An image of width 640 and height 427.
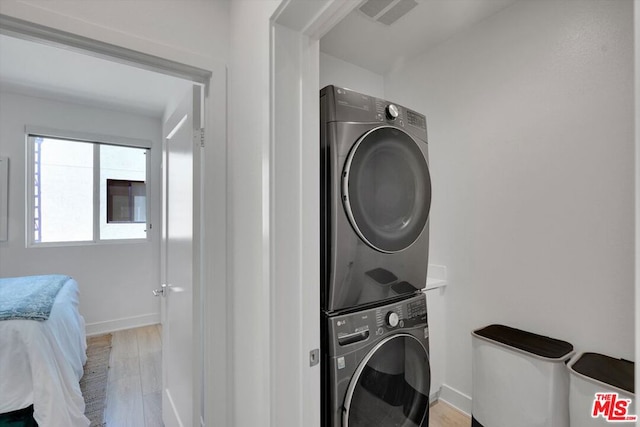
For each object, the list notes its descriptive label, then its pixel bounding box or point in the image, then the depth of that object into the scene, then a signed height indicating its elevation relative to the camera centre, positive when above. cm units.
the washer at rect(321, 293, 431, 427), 112 -65
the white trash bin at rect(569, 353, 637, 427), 119 -73
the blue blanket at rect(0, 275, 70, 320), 184 -56
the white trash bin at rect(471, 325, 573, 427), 145 -87
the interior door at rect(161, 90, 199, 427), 140 -28
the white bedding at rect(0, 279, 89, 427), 172 -95
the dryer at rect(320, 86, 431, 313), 115 +6
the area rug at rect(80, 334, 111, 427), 215 -142
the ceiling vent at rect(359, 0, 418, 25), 171 +123
